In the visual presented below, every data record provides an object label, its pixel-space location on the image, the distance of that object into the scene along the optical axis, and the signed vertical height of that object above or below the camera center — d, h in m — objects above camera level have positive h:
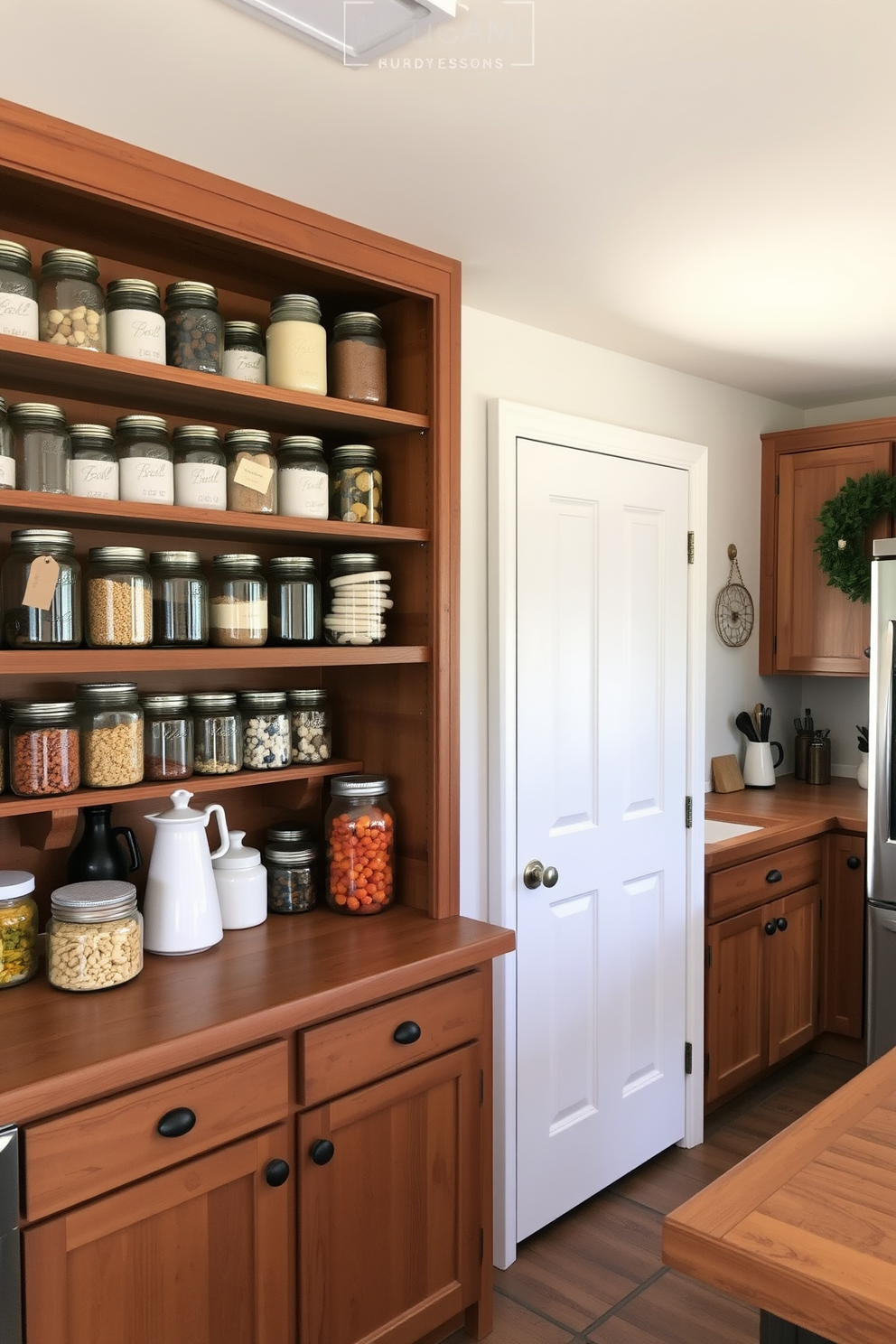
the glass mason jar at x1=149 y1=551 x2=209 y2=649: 2.02 +0.09
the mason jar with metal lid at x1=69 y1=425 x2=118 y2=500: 1.87 +0.33
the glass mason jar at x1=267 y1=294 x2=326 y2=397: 2.12 +0.61
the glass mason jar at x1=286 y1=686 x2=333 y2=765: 2.35 -0.18
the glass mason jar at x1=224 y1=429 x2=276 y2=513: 2.08 +0.35
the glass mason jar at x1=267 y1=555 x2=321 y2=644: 2.22 +0.09
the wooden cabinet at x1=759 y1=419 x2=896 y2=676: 3.73 +0.33
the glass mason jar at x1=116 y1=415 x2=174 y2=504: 1.93 +0.34
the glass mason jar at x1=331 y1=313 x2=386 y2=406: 2.23 +0.62
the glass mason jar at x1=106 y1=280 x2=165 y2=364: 1.90 +0.60
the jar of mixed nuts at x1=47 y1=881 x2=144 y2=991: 1.79 -0.51
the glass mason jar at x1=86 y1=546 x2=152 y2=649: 1.92 +0.08
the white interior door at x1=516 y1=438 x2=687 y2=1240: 2.63 -0.48
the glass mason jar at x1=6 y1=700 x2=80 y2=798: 1.85 -0.19
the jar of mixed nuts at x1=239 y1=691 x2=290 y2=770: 2.22 -0.19
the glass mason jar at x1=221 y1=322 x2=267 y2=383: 2.09 +0.59
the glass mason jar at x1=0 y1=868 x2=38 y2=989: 1.78 -0.50
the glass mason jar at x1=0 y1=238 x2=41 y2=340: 1.74 +0.60
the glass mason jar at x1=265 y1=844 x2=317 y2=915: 2.32 -0.53
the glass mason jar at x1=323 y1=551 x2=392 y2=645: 2.30 +0.09
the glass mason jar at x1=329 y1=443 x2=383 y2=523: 2.29 +0.35
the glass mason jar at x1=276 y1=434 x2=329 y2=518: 2.16 +0.35
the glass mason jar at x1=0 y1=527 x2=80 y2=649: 1.83 +0.09
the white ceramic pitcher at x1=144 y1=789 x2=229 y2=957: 1.99 -0.48
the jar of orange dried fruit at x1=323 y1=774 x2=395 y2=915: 2.32 -0.46
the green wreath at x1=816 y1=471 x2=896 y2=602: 3.58 +0.40
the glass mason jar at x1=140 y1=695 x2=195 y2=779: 2.05 -0.19
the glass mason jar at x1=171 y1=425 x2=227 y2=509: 2.00 +0.34
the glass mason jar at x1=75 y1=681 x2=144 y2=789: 1.95 -0.17
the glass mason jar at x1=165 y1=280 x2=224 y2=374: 2.01 +0.62
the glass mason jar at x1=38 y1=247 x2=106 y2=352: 1.82 +0.61
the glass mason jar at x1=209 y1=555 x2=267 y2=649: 2.11 +0.08
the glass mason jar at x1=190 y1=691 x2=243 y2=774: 2.14 -0.19
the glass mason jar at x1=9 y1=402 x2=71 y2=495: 1.82 +0.35
